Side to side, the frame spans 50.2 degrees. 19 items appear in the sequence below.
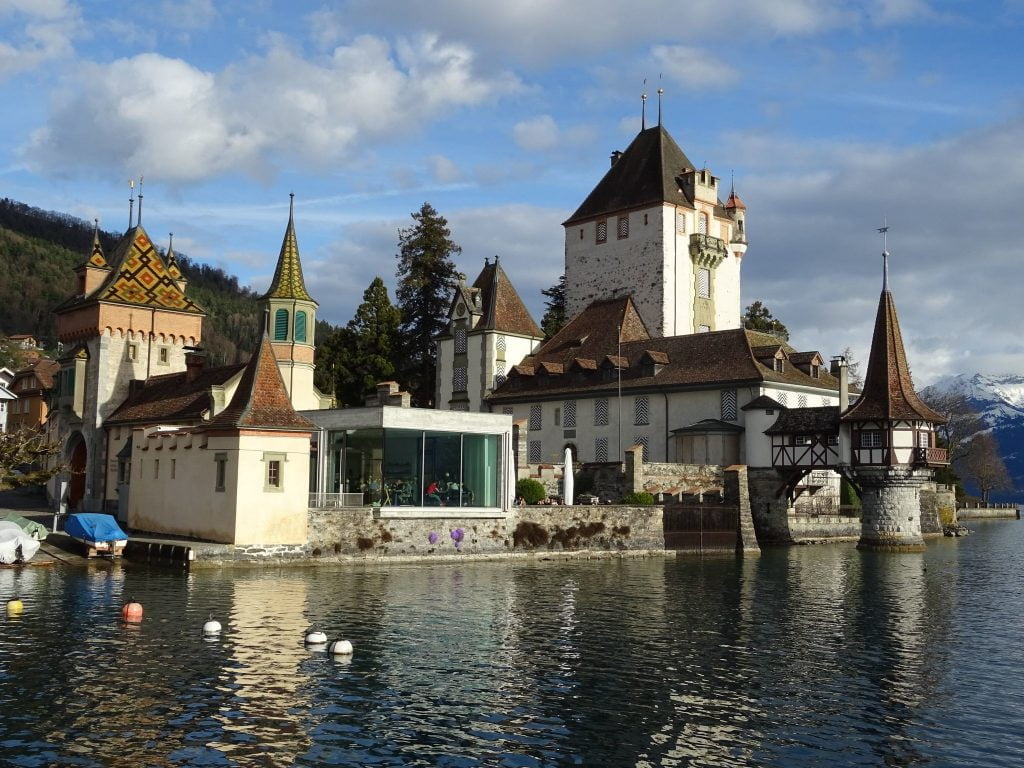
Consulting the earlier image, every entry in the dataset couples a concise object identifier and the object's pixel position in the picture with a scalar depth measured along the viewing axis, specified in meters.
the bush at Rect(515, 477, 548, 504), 51.91
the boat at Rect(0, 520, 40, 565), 36.47
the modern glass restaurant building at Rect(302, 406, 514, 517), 43.41
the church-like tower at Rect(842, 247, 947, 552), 57.50
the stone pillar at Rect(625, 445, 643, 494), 54.87
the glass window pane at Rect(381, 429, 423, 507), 43.44
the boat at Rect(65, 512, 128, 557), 38.78
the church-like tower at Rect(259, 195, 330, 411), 52.62
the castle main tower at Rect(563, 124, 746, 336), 77.62
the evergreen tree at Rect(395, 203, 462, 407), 81.88
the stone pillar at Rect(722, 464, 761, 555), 54.78
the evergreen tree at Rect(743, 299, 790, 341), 92.74
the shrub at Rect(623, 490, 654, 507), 53.00
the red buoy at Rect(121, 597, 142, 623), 25.92
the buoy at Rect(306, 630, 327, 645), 23.72
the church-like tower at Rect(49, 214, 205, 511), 55.53
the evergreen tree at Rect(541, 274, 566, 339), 89.19
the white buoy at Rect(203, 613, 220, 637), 24.55
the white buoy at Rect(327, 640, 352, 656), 22.72
